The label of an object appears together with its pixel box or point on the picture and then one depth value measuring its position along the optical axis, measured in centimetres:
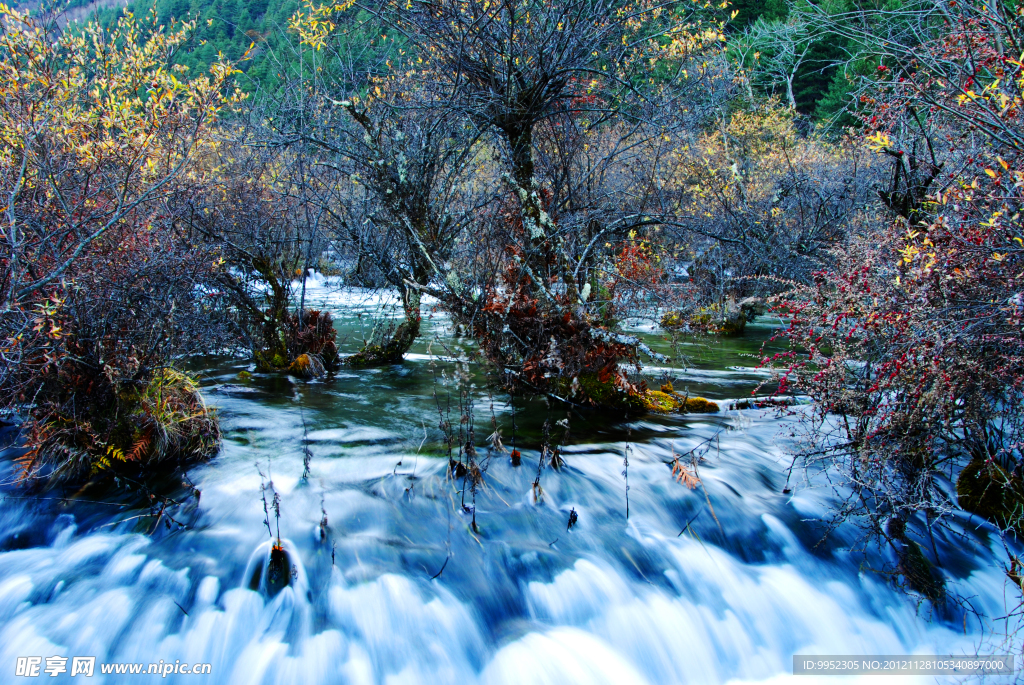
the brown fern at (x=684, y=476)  642
